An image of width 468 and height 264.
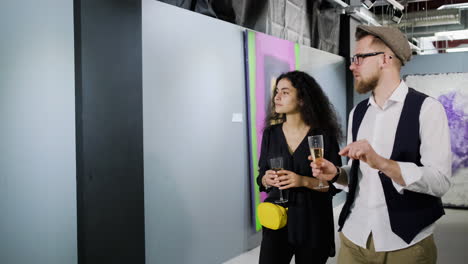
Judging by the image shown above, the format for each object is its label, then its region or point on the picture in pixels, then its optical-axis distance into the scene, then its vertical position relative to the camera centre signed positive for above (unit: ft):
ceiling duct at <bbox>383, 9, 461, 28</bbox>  26.84 +6.93
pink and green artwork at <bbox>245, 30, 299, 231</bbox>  14.17 +1.65
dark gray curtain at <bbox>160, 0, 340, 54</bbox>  13.69 +4.51
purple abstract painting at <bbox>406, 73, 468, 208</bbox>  21.17 +0.28
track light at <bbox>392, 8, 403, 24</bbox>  23.50 +6.21
